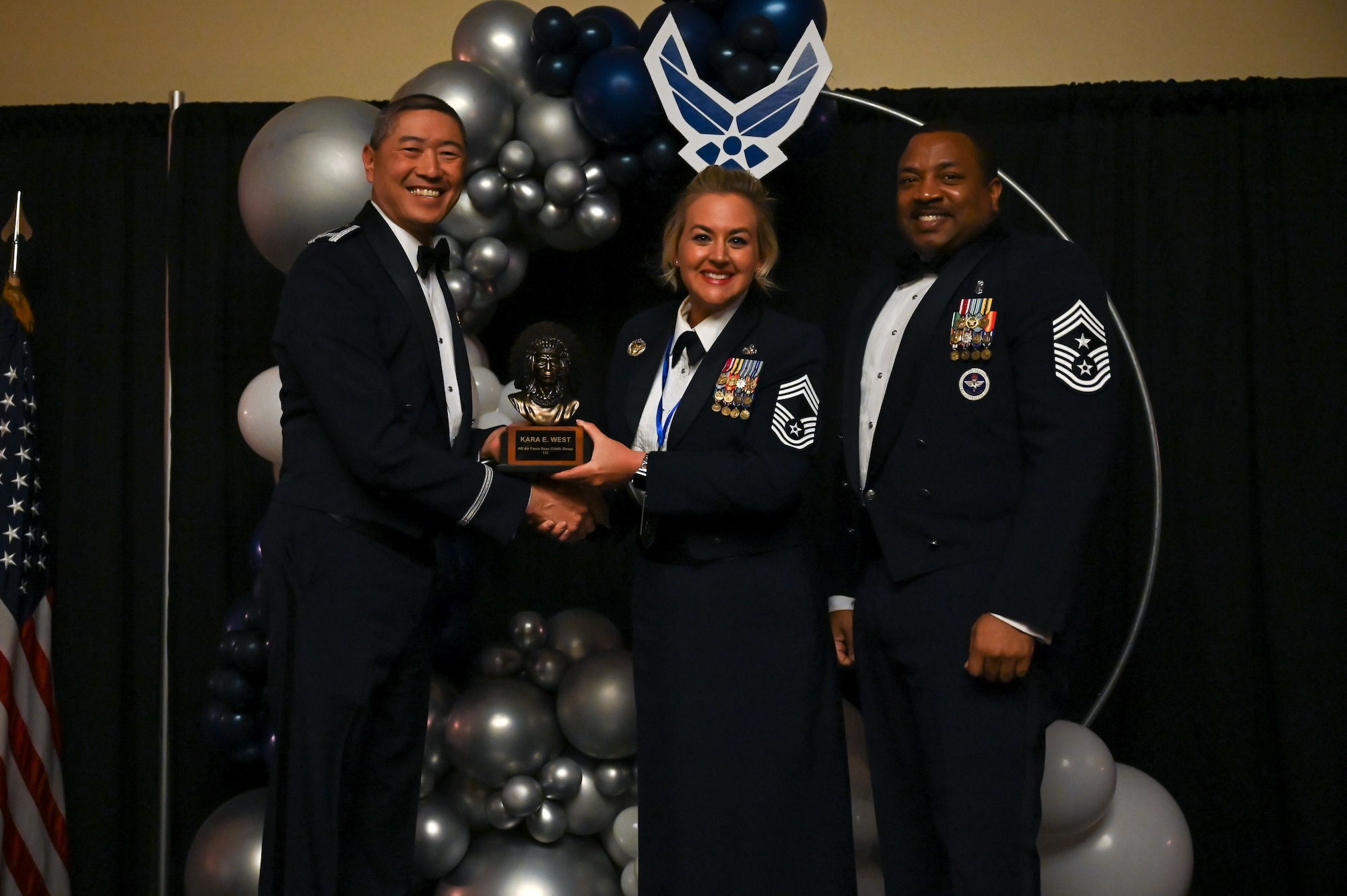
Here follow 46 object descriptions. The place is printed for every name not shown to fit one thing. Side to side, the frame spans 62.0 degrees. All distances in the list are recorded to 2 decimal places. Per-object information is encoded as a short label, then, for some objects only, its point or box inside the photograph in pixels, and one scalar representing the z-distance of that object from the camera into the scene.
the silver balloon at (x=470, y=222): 3.26
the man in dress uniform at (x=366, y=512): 2.25
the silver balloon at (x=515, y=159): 3.25
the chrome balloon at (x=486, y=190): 3.24
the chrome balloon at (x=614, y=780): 3.08
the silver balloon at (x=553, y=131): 3.25
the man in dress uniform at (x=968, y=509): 2.18
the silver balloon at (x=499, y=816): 3.02
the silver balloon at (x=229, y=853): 3.00
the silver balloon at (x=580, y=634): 3.31
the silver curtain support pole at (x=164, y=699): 3.39
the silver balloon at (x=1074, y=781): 2.64
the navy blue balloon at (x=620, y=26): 3.31
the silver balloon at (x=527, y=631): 3.28
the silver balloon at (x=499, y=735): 2.98
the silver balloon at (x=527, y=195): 3.28
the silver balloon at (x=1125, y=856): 2.84
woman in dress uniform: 2.40
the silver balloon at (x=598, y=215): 3.29
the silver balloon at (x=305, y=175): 3.12
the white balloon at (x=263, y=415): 3.23
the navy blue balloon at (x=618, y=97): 3.10
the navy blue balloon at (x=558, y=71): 3.22
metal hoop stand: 3.19
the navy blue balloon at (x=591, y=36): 3.23
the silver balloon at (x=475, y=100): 3.13
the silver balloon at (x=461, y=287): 3.24
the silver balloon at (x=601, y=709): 2.97
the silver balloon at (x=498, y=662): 3.22
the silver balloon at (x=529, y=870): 2.95
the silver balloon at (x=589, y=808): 3.08
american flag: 3.57
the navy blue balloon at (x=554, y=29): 3.19
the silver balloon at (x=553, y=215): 3.31
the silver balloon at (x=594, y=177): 3.30
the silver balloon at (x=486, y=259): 3.27
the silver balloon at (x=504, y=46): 3.32
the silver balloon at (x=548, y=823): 3.03
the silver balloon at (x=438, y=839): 2.94
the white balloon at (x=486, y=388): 3.28
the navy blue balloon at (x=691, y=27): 3.17
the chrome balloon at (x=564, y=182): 3.24
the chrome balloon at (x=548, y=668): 3.21
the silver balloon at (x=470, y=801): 3.08
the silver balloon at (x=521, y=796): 2.98
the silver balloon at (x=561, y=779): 3.03
